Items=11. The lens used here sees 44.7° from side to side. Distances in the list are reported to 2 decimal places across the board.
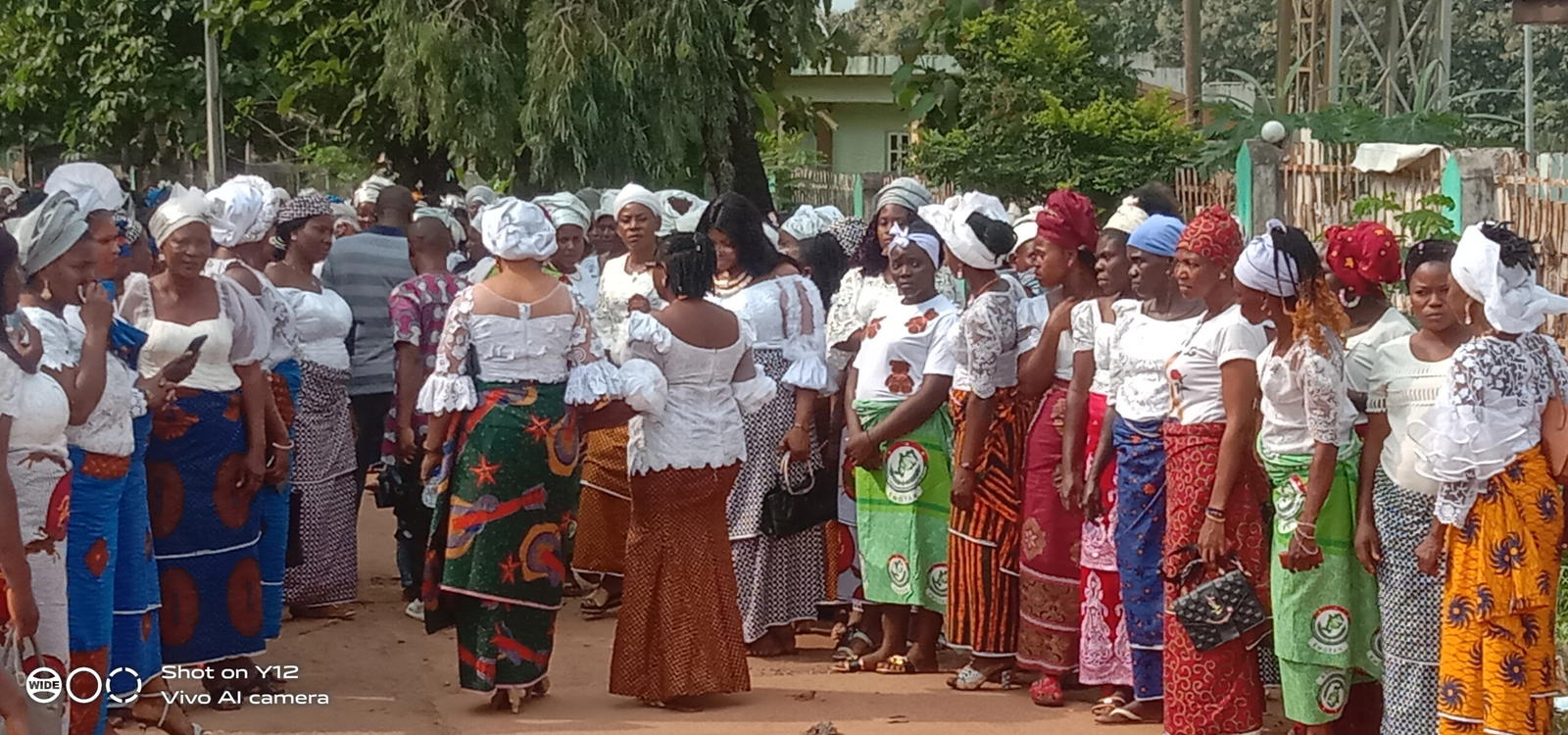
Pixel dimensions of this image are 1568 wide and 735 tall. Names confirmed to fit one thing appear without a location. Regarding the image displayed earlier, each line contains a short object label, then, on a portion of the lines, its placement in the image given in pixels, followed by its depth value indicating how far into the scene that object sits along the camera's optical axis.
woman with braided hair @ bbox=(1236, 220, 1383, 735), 5.77
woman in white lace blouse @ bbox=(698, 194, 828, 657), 7.83
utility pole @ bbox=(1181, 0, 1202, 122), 27.19
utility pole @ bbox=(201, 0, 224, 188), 22.35
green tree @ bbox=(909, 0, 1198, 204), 20.64
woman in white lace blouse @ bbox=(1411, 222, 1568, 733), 5.45
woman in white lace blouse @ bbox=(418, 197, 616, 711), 6.83
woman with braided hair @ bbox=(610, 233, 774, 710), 7.05
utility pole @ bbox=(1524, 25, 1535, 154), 19.62
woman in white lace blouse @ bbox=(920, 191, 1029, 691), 7.23
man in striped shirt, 9.45
